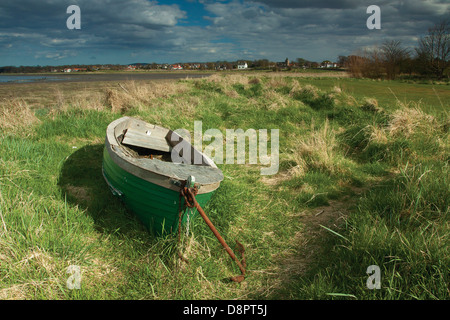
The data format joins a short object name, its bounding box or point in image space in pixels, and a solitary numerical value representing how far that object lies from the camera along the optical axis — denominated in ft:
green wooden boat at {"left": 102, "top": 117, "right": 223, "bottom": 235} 14.48
